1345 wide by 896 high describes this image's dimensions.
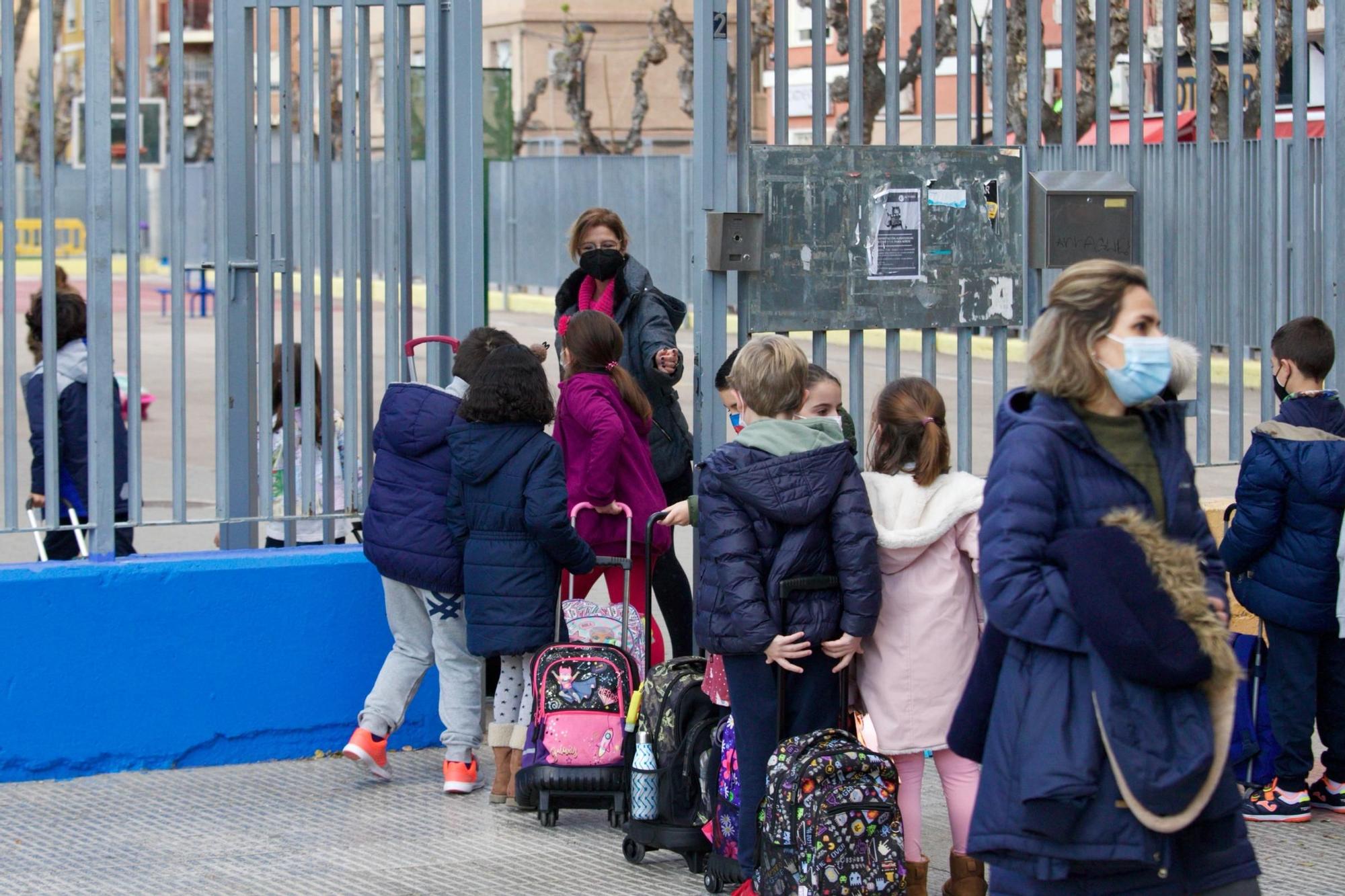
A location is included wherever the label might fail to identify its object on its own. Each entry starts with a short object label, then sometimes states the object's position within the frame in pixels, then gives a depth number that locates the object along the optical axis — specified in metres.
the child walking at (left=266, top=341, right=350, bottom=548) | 12.50
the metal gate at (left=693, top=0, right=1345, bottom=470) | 11.55
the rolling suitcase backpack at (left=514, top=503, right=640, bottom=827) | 10.37
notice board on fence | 11.67
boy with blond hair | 8.65
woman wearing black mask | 12.74
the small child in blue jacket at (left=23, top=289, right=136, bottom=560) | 12.73
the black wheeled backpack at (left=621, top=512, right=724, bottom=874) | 9.69
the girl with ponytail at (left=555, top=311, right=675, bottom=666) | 11.59
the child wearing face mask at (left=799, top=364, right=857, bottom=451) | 9.61
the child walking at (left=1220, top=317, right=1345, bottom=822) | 10.16
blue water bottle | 9.75
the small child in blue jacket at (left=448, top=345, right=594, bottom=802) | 10.56
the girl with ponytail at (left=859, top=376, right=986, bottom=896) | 8.95
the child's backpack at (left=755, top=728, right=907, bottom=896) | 8.41
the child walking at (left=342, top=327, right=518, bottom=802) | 10.94
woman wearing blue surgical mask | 6.23
